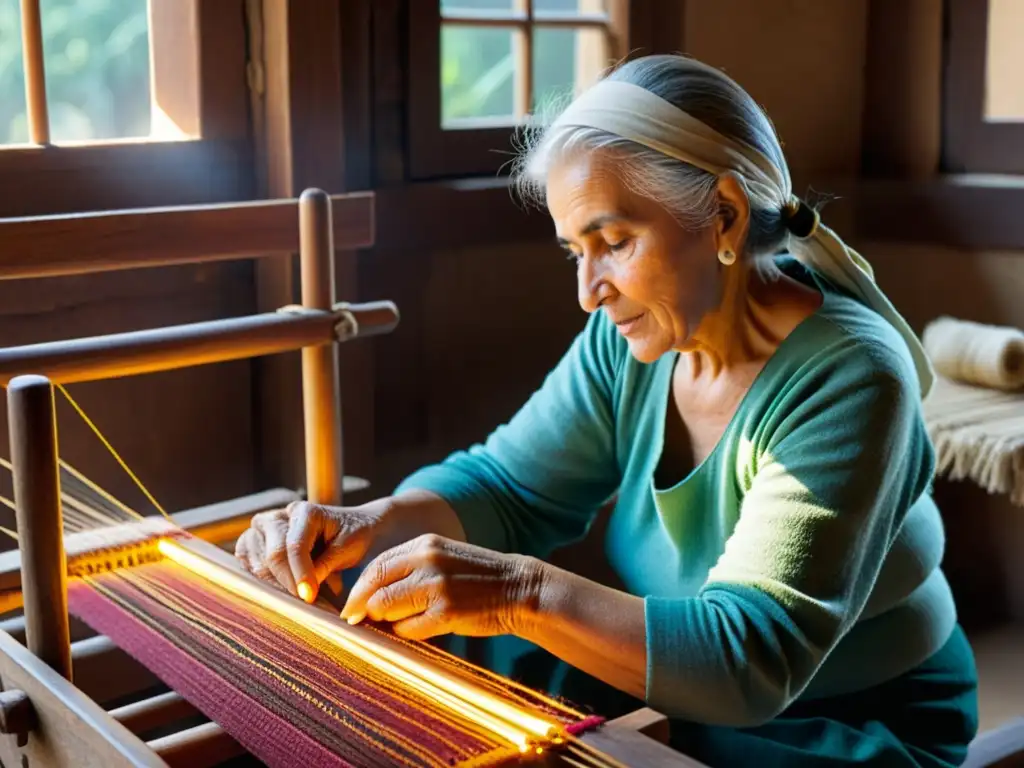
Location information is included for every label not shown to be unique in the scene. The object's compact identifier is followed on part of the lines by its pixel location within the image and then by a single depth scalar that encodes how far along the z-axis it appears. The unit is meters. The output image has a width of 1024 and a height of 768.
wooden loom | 1.05
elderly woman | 1.17
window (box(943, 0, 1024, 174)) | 2.62
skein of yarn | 2.37
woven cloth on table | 2.13
